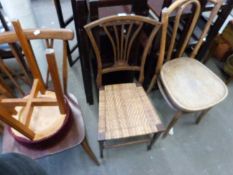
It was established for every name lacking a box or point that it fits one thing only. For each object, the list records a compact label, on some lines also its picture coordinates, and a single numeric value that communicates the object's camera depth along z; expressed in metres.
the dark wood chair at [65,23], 1.47
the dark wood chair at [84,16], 0.91
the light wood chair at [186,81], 1.09
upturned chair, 0.81
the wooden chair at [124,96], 0.97
